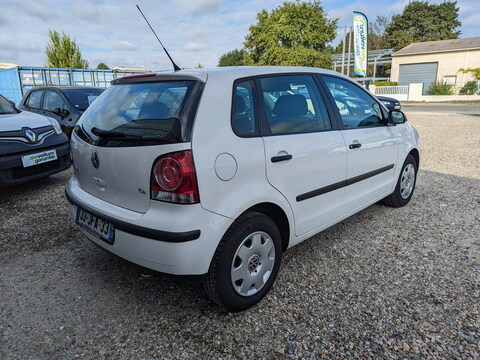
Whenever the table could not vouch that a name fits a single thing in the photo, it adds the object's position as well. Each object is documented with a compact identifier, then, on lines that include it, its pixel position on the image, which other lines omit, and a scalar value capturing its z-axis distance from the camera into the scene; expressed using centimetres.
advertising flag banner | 1532
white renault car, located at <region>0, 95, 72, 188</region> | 444
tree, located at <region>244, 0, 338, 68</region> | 3434
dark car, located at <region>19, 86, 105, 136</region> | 718
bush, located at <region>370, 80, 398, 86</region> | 3612
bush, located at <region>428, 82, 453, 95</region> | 3225
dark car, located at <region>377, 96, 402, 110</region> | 1038
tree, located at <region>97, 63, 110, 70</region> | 6894
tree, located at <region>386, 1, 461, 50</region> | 5141
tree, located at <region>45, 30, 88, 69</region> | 2761
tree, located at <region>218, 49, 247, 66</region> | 8075
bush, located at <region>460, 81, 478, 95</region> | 3089
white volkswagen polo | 203
